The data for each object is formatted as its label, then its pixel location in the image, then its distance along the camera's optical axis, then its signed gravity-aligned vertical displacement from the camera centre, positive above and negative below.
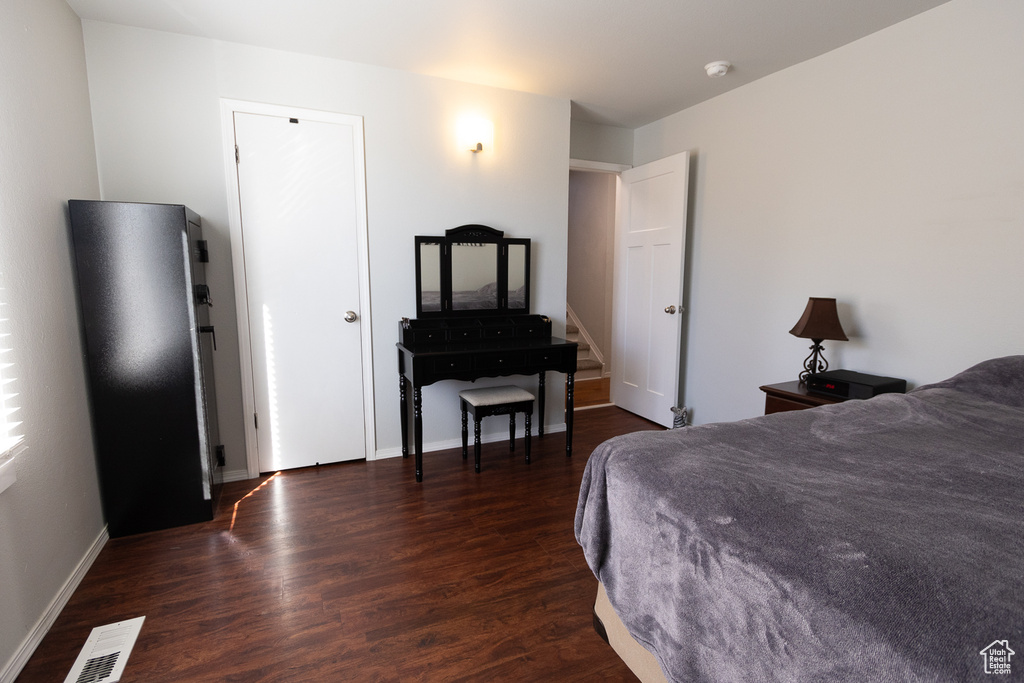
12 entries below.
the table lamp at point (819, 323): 2.54 -0.23
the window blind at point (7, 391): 1.54 -0.36
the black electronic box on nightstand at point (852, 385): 2.35 -0.52
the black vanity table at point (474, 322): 2.95 -0.29
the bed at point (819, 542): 0.77 -0.52
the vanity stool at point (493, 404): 3.01 -0.79
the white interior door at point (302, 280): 2.79 -0.01
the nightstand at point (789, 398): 2.46 -0.62
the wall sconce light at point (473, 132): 3.18 +0.96
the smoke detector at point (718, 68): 2.85 +1.25
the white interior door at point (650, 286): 3.66 -0.06
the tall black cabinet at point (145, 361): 2.15 -0.38
